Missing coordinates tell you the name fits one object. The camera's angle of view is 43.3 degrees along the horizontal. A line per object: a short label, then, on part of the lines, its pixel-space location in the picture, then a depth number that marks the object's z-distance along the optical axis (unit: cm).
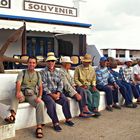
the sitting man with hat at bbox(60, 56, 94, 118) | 376
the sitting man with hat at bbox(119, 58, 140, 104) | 483
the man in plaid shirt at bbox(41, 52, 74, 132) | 348
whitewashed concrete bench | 328
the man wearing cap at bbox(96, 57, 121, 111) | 434
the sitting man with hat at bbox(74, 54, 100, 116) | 399
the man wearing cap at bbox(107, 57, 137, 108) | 464
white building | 720
